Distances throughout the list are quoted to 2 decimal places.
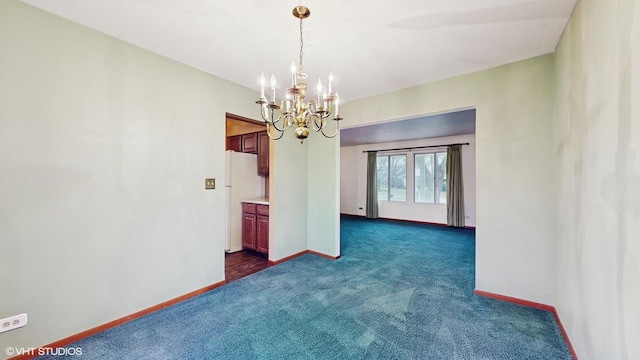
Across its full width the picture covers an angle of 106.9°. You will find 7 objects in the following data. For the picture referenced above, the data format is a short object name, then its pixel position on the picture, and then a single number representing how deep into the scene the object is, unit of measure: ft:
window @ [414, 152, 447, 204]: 21.57
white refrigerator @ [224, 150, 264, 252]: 13.42
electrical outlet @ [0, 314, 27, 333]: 5.15
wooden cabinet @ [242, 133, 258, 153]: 14.66
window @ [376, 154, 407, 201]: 23.72
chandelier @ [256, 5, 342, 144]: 5.30
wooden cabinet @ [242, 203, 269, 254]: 12.77
